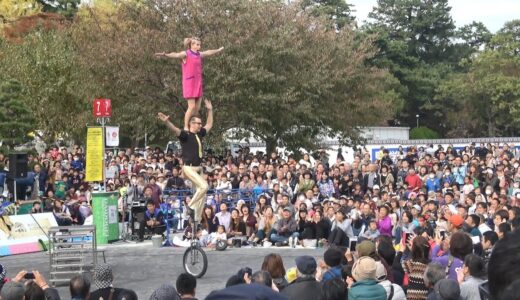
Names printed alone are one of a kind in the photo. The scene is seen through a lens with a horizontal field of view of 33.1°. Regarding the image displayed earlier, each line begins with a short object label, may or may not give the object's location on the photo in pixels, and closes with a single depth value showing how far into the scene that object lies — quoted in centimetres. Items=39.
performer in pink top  1367
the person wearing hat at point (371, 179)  2332
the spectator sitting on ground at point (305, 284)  723
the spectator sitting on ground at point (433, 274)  751
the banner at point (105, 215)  1906
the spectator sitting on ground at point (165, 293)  639
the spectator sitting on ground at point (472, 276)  694
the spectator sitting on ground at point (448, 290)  660
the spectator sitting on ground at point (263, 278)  715
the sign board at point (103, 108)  1966
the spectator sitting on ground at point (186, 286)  689
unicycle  1398
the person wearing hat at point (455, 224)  1370
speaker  2047
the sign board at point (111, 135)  2084
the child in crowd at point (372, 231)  1641
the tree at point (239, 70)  2970
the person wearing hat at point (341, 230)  1773
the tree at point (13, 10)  5081
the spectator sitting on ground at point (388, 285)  724
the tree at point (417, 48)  6206
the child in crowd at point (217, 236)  1880
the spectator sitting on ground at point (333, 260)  828
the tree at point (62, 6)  5641
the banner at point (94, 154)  1839
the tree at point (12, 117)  2869
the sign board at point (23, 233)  1848
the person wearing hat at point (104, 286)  750
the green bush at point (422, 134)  5916
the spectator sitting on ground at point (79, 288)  739
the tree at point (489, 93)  5625
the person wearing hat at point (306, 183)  2181
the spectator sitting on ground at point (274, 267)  800
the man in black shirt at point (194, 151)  1290
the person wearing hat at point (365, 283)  670
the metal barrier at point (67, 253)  1433
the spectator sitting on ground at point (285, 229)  1898
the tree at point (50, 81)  3669
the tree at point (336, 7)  6438
